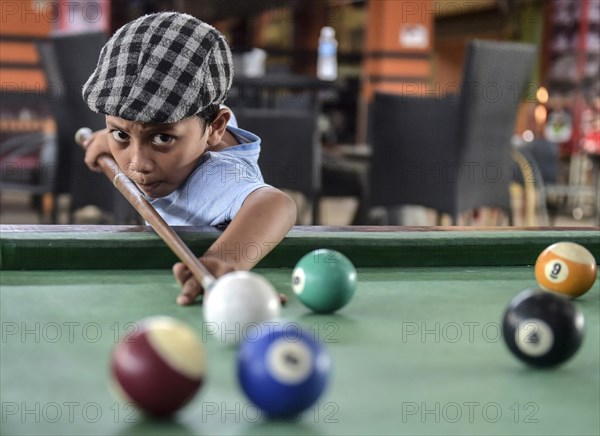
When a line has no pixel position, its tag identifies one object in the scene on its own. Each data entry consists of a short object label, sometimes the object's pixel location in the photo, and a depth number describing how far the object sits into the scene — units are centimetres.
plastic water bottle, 1027
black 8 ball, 109
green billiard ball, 124
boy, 146
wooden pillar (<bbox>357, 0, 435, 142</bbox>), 880
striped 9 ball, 132
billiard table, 98
